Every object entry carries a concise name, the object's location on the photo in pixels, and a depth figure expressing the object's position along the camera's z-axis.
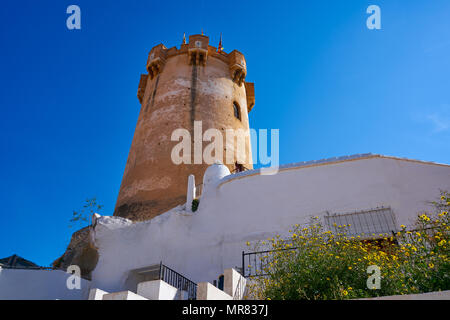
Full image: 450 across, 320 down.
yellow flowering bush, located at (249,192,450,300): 4.90
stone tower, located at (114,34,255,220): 14.93
